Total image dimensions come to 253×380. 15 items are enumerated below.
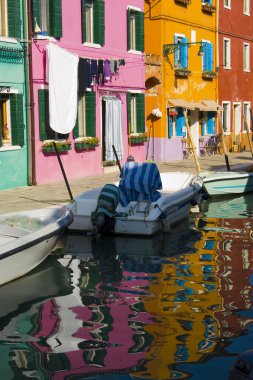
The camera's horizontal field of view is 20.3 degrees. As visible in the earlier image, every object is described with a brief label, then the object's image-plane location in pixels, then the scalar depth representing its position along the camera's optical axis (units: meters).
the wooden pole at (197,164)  18.98
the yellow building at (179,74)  26.66
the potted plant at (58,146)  19.06
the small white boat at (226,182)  18.06
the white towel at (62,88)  18.91
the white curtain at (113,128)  22.42
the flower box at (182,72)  27.73
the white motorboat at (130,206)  12.55
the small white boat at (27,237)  8.91
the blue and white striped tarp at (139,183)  12.96
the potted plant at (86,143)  20.76
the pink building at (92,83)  18.97
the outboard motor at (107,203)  12.49
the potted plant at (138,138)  24.12
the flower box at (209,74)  30.36
